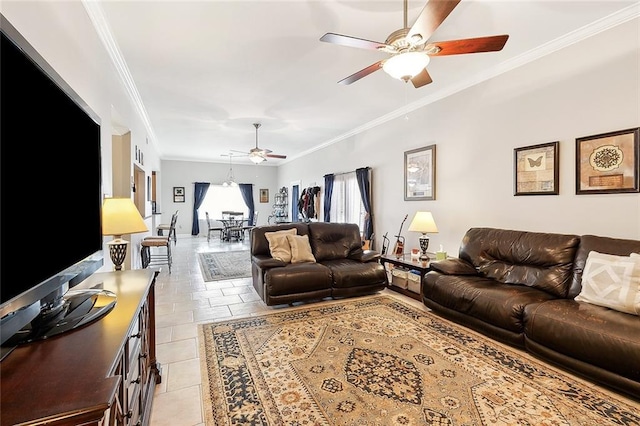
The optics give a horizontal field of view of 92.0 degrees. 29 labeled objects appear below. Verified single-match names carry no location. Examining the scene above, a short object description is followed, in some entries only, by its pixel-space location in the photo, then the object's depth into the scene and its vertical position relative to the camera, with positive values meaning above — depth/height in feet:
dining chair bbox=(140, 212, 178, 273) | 17.39 -1.99
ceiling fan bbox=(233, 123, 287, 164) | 21.02 +3.86
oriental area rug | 6.08 -3.98
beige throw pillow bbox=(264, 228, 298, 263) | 13.55 -1.55
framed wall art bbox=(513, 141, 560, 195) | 10.55 +1.49
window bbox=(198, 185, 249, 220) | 37.06 +1.06
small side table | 12.46 -2.31
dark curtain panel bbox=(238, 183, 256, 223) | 38.32 +2.06
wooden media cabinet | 2.45 -1.55
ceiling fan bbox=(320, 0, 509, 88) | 7.02 +3.96
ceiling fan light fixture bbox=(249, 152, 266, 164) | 21.13 +3.72
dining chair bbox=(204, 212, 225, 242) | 31.45 -2.03
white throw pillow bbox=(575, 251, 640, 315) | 7.47 -1.81
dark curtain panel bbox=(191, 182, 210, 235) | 35.94 +1.22
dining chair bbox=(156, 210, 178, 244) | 25.34 -1.76
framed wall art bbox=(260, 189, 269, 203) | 39.50 +1.98
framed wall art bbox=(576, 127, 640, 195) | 8.76 +1.45
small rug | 17.52 -3.56
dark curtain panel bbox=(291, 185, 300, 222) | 33.16 +0.93
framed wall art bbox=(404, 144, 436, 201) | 15.17 +1.91
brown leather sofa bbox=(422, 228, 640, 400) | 6.68 -2.51
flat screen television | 3.12 +0.30
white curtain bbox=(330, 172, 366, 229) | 22.02 +0.73
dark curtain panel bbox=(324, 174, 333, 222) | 25.07 +1.36
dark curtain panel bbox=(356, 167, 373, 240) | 19.92 +0.75
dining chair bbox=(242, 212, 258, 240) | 32.39 -1.38
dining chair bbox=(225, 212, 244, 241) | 31.62 -1.78
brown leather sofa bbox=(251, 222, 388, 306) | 12.00 -2.42
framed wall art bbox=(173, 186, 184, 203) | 35.27 +1.89
